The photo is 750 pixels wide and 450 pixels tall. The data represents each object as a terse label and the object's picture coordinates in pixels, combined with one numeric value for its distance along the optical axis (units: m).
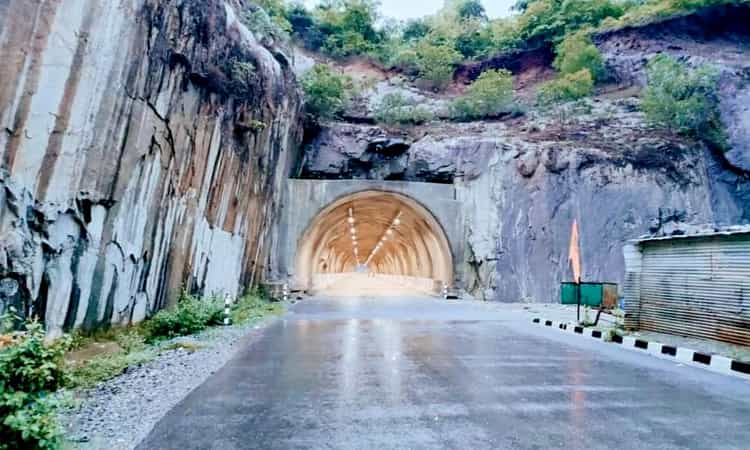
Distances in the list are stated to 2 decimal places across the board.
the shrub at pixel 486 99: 25.95
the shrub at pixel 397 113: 25.11
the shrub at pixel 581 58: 28.88
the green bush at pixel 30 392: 2.85
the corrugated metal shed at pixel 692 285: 7.97
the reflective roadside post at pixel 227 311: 10.97
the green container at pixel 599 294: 16.84
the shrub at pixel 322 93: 23.08
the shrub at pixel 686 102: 22.94
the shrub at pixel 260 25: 15.56
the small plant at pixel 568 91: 26.41
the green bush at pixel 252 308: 12.13
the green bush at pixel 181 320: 9.07
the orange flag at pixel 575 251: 13.11
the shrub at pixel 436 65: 30.88
